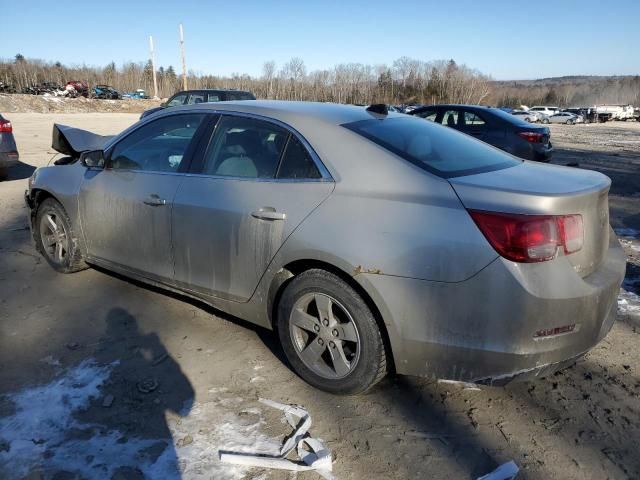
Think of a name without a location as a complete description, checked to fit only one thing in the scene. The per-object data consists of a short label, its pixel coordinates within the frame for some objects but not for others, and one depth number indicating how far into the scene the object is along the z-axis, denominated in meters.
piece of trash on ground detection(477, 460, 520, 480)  2.23
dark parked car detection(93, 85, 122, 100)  57.22
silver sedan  2.33
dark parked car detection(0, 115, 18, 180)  9.26
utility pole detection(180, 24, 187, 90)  47.92
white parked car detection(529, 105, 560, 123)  47.24
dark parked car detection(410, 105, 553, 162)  9.88
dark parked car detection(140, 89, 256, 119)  13.52
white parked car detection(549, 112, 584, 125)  46.69
